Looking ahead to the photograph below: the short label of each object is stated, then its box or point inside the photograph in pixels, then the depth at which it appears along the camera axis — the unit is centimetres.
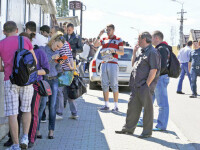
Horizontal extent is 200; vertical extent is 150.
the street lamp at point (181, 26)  4856
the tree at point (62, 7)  6734
